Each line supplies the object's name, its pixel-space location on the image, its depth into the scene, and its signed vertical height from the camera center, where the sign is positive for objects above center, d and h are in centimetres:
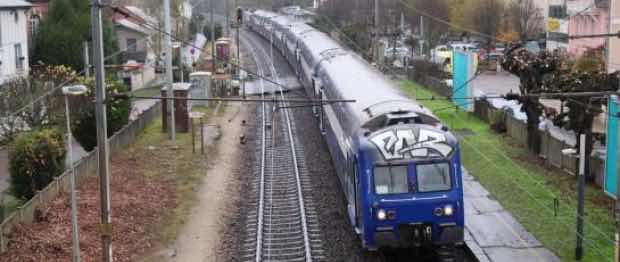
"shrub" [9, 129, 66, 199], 2186 -295
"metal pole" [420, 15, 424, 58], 6047 +78
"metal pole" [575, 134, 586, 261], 1636 -333
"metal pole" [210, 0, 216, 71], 5086 +96
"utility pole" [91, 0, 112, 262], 1455 -146
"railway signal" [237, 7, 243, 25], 4647 +197
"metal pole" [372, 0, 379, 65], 4125 +10
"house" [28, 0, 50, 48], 4619 +208
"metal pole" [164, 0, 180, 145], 3099 -59
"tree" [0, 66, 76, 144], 2852 -195
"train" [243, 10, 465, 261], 1542 -258
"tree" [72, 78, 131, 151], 2847 -240
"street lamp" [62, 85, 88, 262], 1529 -281
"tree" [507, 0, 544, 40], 5800 +195
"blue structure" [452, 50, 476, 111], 3619 -118
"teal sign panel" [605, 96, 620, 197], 2105 -283
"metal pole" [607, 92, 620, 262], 1409 -350
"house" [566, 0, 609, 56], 4231 +124
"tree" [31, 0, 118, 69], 4331 +84
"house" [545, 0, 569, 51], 4916 +187
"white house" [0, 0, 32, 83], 3731 +60
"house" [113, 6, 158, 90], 5400 +6
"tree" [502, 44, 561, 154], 2681 -100
